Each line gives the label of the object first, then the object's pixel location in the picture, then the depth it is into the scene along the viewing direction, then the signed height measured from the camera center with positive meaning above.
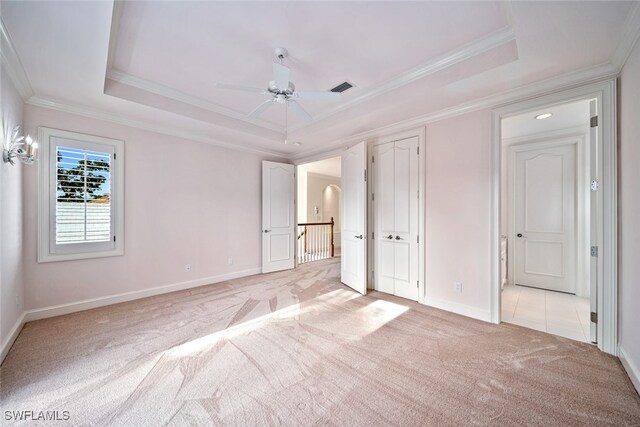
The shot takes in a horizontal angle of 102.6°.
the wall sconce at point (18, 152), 2.29 +0.57
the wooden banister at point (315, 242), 7.37 -0.84
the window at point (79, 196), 3.11 +0.23
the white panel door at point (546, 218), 4.12 -0.05
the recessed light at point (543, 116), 3.44 +1.35
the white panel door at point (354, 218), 4.07 -0.06
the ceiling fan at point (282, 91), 2.31 +1.21
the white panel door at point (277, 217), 5.44 -0.06
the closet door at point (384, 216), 4.04 -0.02
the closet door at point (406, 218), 3.75 -0.05
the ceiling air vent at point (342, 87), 3.14 +1.60
